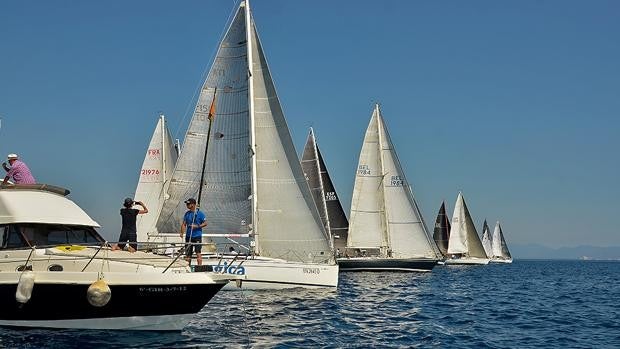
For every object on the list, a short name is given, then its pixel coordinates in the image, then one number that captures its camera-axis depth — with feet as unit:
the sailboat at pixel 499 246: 402.31
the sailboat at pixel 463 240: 283.59
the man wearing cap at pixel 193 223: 57.58
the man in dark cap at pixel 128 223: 55.52
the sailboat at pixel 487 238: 389.39
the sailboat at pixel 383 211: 160.76
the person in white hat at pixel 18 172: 56.80
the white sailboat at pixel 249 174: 87.10
